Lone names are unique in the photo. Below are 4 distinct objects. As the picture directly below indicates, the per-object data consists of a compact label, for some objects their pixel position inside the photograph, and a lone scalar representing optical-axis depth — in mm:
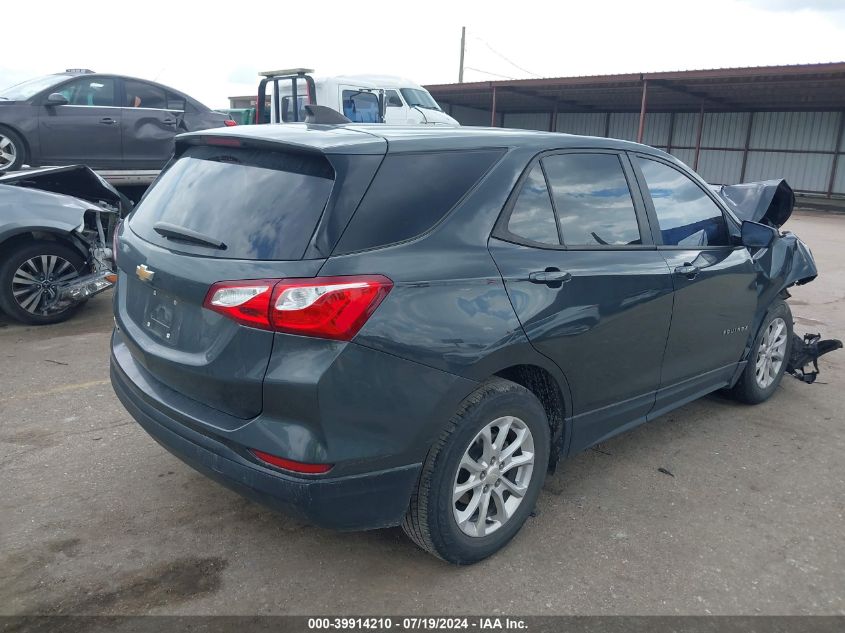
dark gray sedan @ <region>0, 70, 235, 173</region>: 8984
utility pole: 44306
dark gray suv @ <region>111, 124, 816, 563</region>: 2361
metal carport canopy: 20906
